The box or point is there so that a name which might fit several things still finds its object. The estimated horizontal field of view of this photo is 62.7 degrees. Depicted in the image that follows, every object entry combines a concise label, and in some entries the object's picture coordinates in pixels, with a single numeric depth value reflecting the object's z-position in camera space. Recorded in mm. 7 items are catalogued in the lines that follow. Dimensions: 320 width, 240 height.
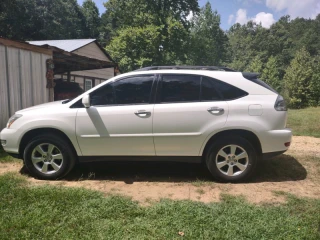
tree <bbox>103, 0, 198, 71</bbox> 26547
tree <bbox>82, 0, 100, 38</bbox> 43000
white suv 4039
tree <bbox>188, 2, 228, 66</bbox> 32125
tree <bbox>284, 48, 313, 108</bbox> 25547
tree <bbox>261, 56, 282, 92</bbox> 37531
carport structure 6875
